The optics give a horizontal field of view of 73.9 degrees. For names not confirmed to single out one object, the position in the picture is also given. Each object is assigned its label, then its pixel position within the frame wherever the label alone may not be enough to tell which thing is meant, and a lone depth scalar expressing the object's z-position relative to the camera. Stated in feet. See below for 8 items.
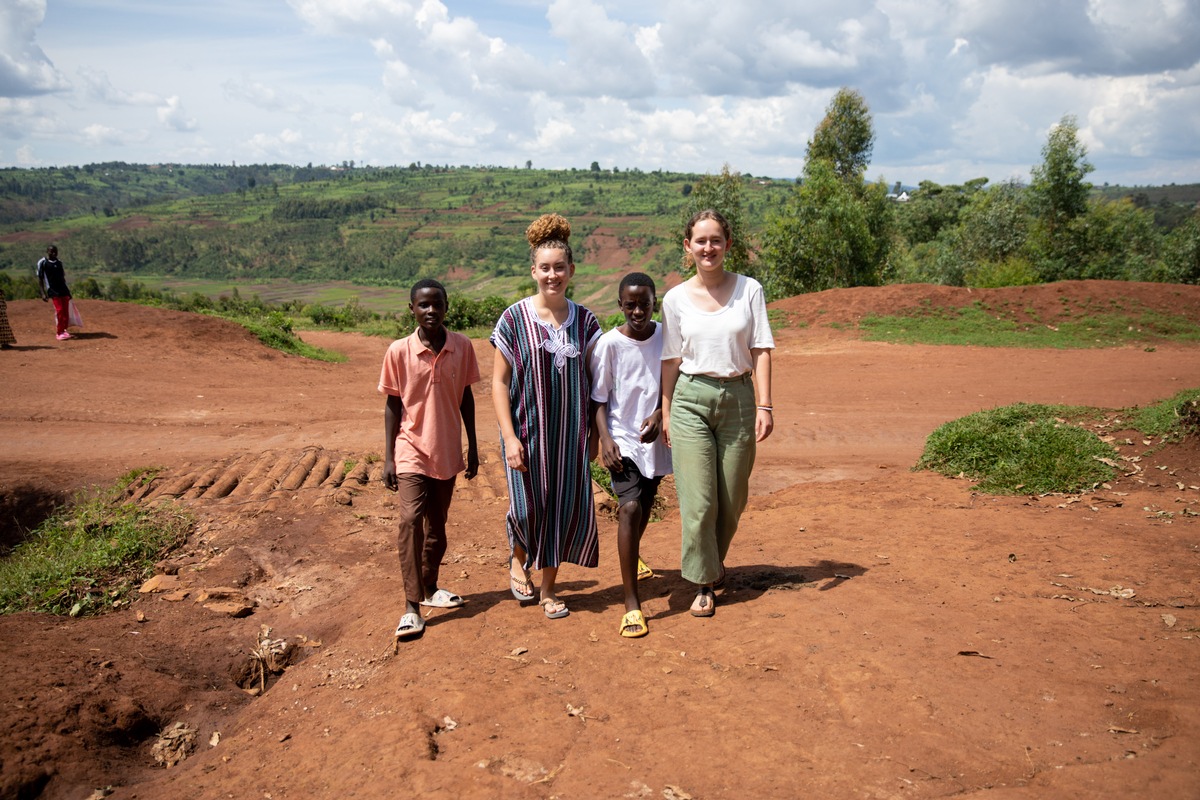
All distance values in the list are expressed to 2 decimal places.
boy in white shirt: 12.21
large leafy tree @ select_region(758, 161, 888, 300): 76.43
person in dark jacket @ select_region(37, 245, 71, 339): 39.86
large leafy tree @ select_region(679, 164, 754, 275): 91.15
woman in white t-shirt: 11.85
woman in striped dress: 12.21
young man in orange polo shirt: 12.58
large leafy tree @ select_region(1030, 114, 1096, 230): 74.59
